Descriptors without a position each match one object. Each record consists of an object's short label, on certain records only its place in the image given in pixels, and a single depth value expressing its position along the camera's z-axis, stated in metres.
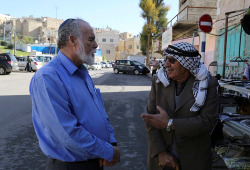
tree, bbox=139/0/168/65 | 39.97
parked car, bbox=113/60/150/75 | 29.23
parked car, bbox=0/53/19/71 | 22.20
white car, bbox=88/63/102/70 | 41.79
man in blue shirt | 1.62
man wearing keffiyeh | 2.10
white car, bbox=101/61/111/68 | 61.09
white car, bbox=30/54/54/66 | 31.05
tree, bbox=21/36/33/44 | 88.50
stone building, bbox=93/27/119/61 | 95.62
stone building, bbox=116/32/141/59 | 95.12
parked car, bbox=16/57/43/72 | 27.12
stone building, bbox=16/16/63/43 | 102.45
